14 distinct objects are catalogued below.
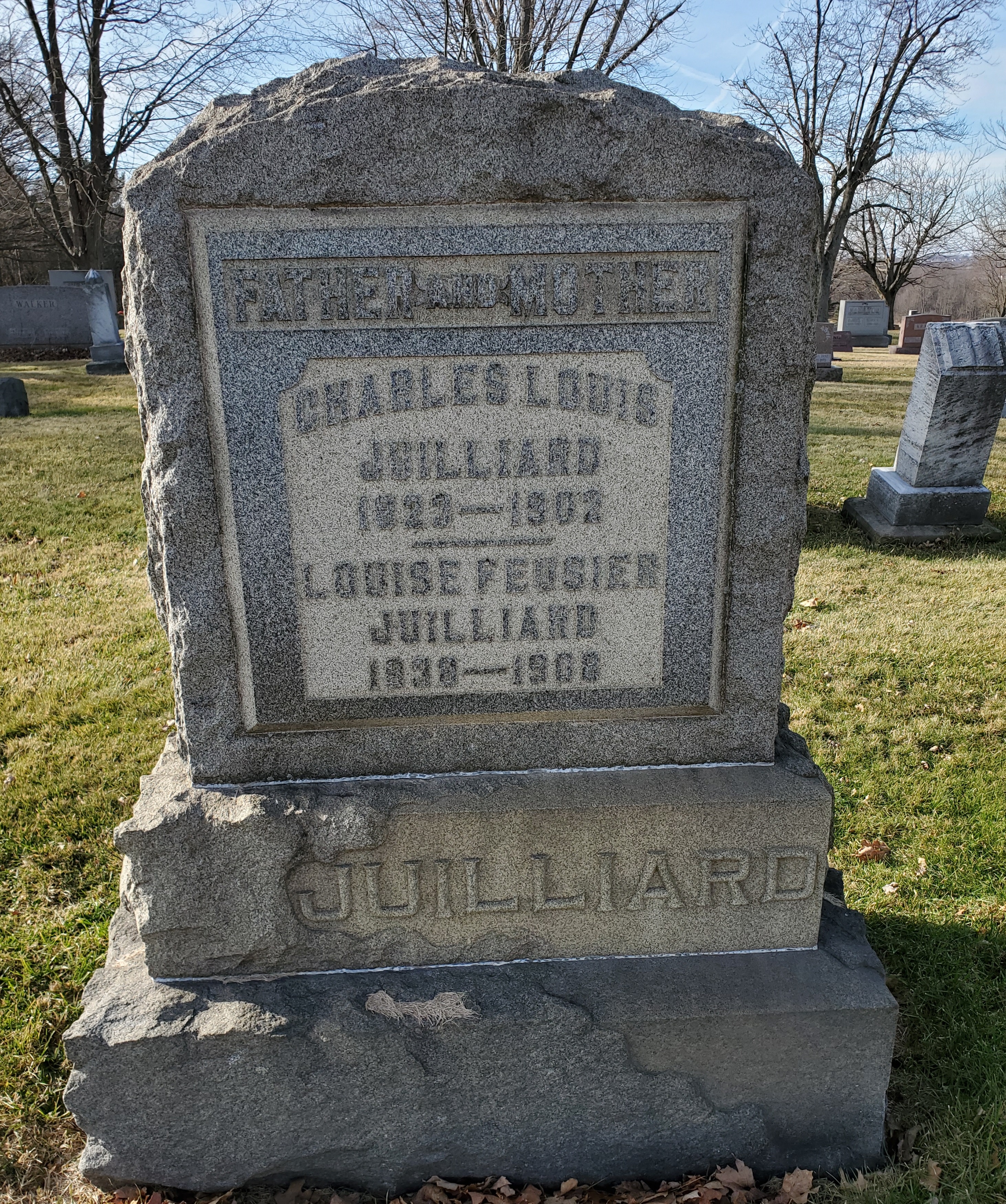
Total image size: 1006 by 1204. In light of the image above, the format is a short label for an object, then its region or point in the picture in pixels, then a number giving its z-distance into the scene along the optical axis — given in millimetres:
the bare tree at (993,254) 37281
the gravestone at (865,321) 29656
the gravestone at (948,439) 7172
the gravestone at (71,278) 19359
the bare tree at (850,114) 25062
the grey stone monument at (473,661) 1888
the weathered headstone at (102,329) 16750
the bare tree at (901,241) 39375
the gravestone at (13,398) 11812
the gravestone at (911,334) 27797
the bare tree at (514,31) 15188
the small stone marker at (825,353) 17875
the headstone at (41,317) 20594
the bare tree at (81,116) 21734
